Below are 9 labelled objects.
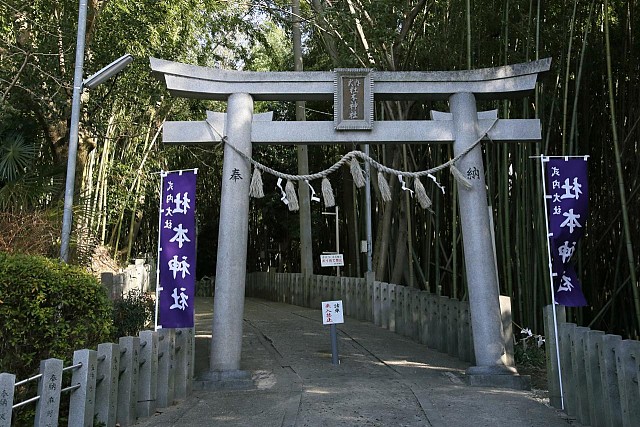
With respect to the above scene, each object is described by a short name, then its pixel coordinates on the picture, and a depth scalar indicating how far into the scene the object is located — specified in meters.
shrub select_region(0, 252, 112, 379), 5.63
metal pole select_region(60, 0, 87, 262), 7.61
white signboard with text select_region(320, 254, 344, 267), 13.24
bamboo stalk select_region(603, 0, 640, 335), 8.56
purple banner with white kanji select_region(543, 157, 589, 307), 7.13
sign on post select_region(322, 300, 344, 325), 9.26
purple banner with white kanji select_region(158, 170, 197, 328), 7.65
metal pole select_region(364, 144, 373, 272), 15.09
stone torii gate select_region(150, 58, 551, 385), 8.08
